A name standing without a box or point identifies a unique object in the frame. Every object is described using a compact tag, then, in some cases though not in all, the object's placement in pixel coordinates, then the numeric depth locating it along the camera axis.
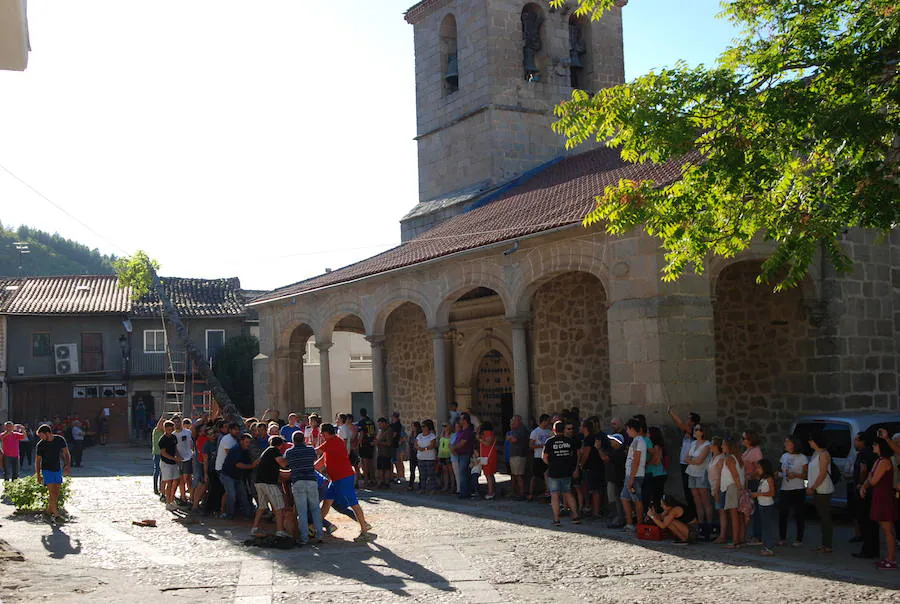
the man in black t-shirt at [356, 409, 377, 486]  17.55
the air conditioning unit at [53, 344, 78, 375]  38.44
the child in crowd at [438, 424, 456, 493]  15.88
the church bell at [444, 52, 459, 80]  26.16
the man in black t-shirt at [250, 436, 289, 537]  11.08
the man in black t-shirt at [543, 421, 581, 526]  12.08
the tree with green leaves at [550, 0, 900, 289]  8.31
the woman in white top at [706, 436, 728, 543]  10.37
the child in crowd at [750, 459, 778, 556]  9.95
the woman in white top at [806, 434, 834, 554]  9.91
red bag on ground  10.67
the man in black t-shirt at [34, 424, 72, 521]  13.27
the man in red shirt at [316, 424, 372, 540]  11.34
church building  13.66
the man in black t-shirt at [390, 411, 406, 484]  17.23
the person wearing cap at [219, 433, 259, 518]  12.90
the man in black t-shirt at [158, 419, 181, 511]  14.55
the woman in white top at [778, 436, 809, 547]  10.24
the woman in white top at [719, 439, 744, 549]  10.21
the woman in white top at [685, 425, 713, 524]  10.86
